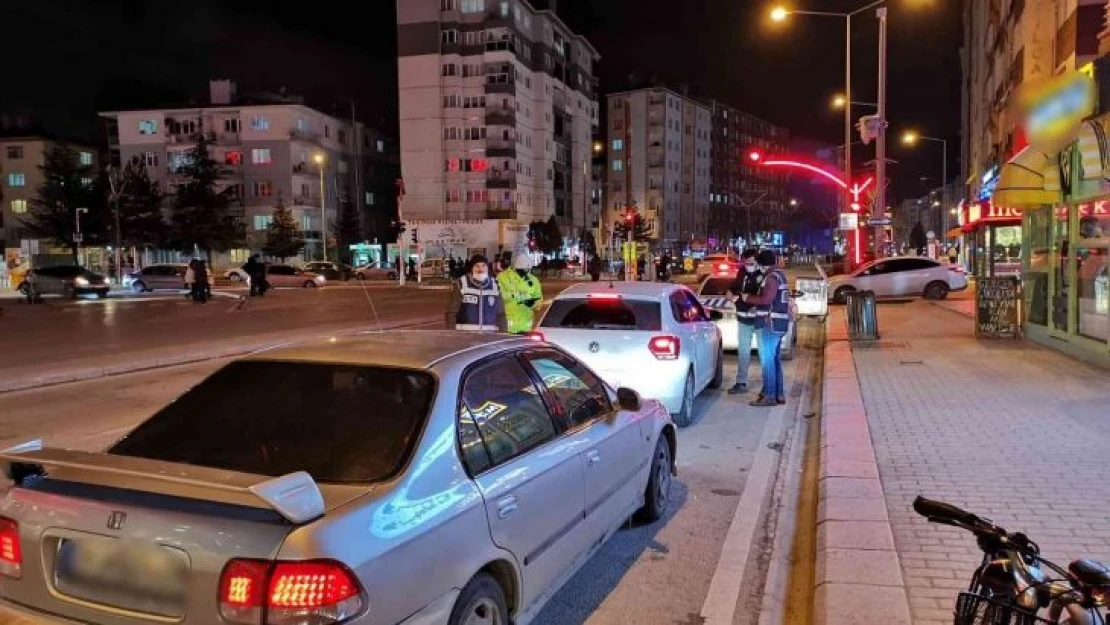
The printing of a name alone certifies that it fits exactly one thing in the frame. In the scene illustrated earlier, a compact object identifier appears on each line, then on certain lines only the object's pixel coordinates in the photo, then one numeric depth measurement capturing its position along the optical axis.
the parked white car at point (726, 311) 14.48
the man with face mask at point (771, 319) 10.25
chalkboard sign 15.82
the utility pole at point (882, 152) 27.95
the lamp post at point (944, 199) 38.59
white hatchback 8.85
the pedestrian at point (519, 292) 10.42
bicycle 2.28
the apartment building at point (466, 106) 79.31
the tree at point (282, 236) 69.81
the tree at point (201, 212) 65.69
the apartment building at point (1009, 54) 16.88
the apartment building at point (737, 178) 138.25
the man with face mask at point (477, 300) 9.79
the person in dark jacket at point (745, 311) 10.52
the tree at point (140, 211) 63.00
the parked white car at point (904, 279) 27.70
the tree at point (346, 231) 77.62
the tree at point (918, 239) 91.89
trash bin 16.25
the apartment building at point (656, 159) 119.19
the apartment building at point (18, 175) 74.31
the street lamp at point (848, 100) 25.04
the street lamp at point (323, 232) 63.64
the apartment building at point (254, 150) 74.75
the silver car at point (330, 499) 2.68
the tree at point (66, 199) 59.12
